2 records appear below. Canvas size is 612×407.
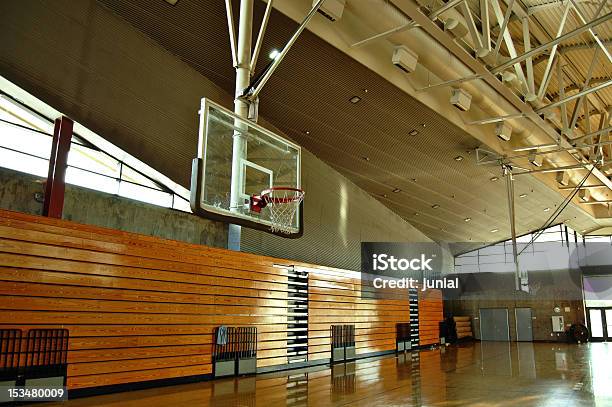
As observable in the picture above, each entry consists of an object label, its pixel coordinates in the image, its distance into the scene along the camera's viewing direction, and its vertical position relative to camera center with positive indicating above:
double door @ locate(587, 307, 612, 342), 21.45 -0.61
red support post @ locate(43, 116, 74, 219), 6.27 +1.70
